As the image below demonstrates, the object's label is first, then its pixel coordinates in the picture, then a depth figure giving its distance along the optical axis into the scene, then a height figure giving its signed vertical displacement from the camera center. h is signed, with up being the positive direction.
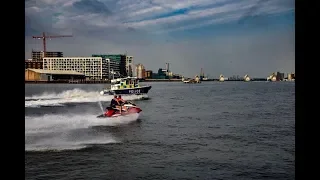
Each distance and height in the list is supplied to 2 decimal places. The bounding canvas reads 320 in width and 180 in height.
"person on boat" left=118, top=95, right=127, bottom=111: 23.55 -1.39
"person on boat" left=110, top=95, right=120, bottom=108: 23.50 -1.44
